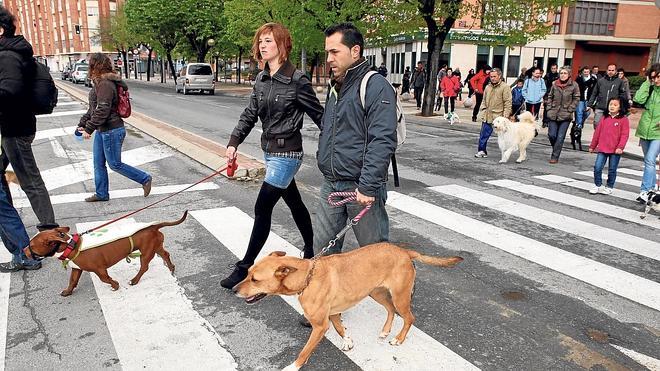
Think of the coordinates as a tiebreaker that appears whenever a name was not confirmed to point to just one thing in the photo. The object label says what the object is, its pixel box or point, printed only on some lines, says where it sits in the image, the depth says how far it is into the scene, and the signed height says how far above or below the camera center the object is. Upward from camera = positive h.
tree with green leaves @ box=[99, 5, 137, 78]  62.81 +5.30
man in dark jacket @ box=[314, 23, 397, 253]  3.16 -0.40
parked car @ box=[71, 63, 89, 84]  45.38 +0.10
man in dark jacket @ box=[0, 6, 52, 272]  4.15 -0.54
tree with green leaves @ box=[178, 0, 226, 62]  42.66 +5.07
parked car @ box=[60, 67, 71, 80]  54.03 -0.01
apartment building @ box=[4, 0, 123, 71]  89.50 +9.60
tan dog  2.83 -1.21
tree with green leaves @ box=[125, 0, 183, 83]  42.81 +4.81
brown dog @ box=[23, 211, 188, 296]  3.69 -1.37
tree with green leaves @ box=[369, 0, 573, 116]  18.56 +2.42
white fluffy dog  10.21 -1.07
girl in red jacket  7.57 -0.88
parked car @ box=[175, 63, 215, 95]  33.16 -0.12
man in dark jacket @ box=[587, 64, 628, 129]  10.52 -0.14
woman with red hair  3.89 -0.30
